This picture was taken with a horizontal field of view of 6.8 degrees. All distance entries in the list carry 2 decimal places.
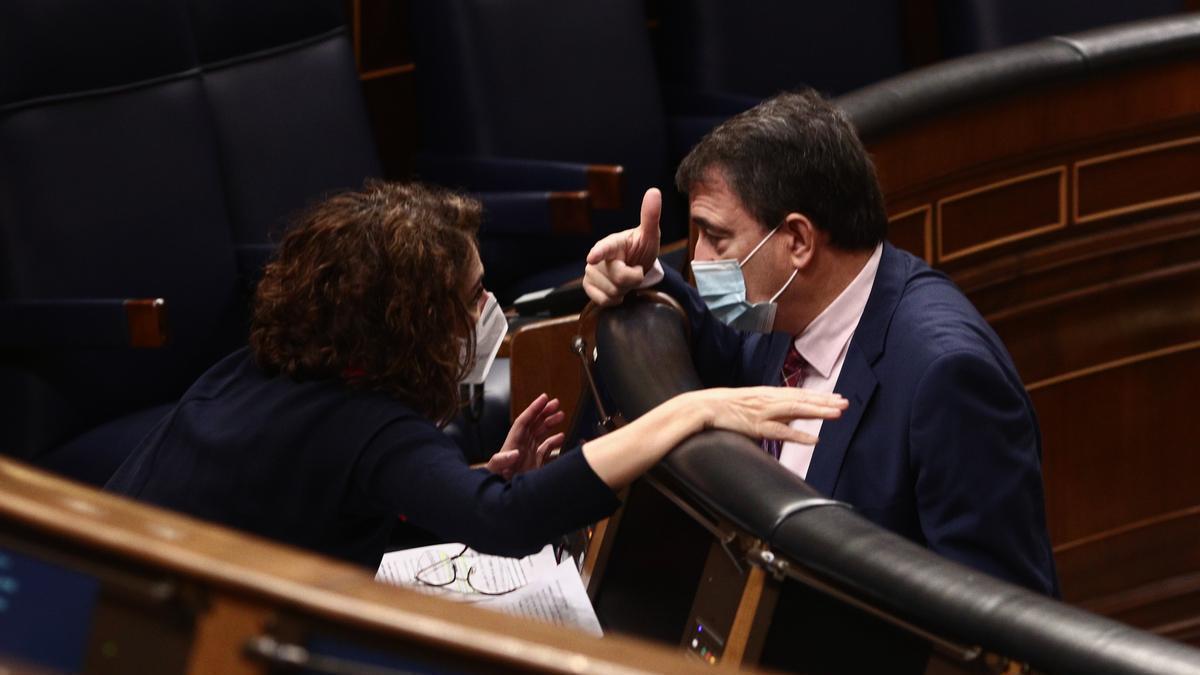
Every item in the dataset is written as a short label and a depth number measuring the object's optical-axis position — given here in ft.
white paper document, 38.95
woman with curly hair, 38.60
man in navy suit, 39.16
